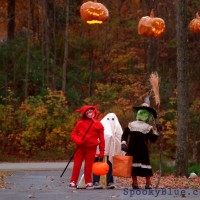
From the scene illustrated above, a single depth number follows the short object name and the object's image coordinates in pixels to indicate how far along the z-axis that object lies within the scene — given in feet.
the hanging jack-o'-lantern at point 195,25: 72.93
